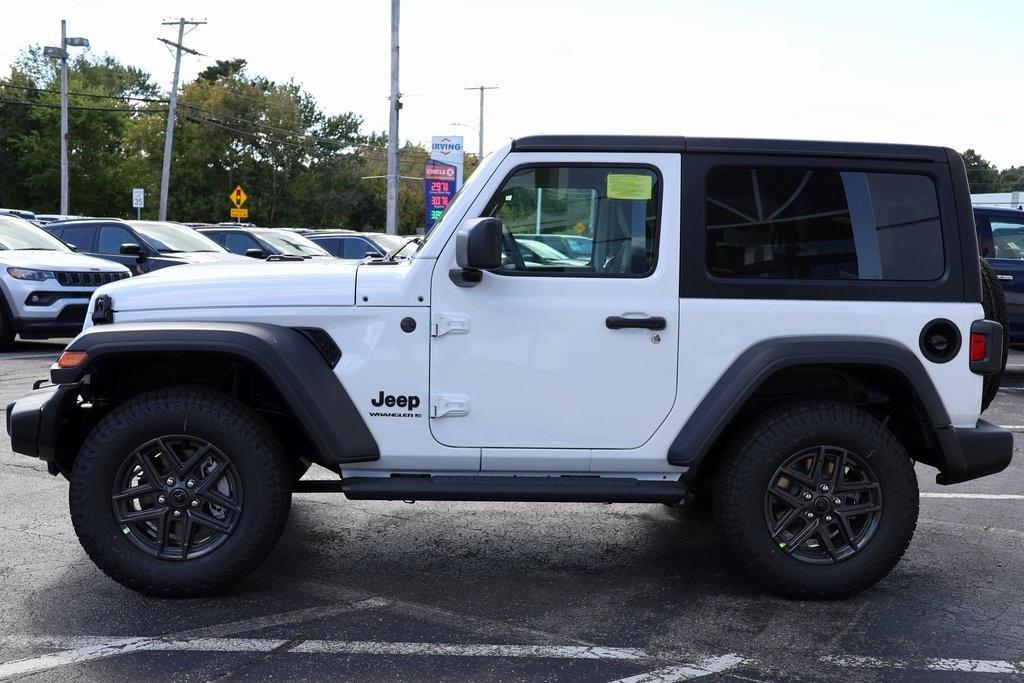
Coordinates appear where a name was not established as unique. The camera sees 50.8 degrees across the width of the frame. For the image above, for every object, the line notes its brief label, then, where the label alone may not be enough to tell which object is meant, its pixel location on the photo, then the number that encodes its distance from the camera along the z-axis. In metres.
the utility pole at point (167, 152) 41.90
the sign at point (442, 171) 32.47
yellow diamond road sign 39.31
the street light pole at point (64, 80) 40.69
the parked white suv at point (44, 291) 12.75
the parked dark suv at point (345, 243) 20.81
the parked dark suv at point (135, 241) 15.34
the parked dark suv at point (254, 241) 18.11
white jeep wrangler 4.39
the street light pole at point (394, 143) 30.19
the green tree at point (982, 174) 80.25
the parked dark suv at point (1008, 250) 11.86
